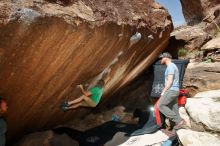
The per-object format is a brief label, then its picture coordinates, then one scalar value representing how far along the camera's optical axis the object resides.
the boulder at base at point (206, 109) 4.01
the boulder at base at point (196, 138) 3.70
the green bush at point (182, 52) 7.02
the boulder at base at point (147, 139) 4.28
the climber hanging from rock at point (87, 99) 4.55
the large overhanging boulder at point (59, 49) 3.00
